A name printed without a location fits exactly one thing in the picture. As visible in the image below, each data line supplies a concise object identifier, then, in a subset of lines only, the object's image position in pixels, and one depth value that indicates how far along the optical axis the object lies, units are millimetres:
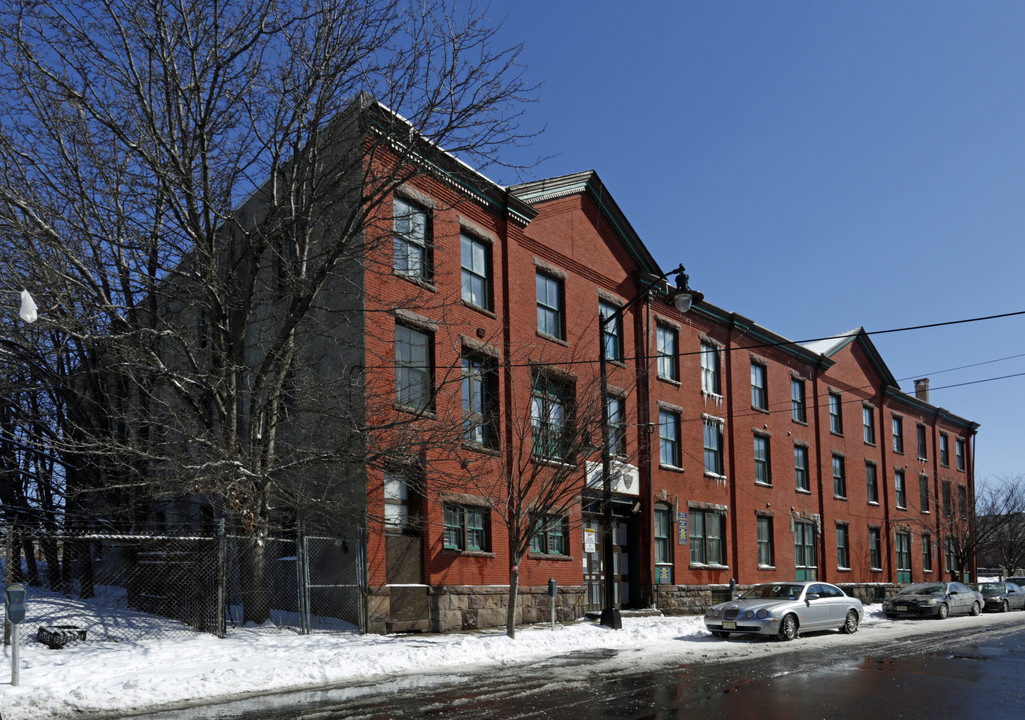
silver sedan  20547
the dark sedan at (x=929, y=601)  30141
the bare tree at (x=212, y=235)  16938
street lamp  21344
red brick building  21578
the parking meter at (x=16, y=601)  12195
